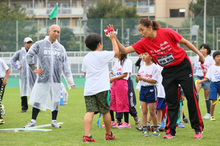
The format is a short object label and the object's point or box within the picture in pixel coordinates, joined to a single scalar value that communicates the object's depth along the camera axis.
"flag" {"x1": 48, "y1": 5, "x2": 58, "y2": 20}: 23.50
